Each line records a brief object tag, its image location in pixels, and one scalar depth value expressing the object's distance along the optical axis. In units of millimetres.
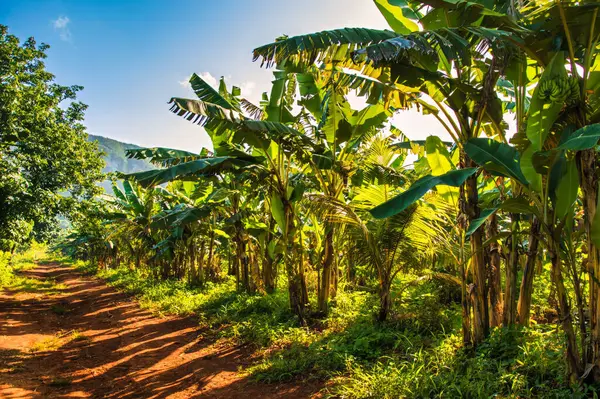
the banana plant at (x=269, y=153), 5312
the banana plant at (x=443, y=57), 3209
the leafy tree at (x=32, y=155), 9898
